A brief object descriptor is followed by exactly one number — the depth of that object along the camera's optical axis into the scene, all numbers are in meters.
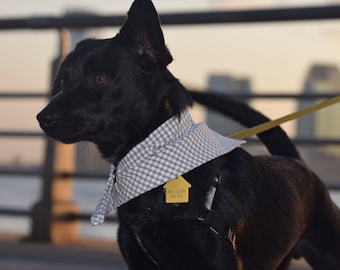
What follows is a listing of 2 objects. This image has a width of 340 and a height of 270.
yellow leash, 3.40
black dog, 2.91
